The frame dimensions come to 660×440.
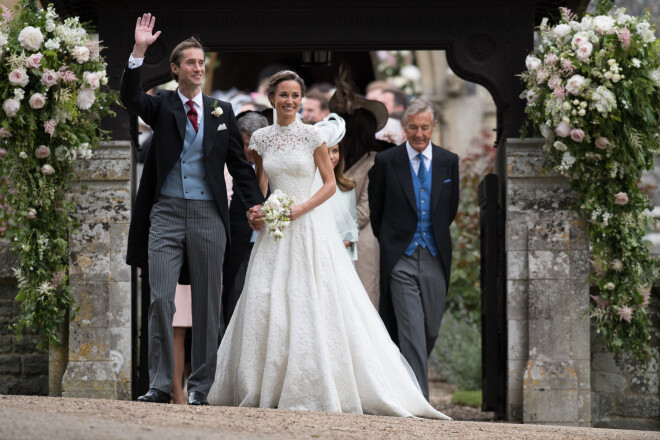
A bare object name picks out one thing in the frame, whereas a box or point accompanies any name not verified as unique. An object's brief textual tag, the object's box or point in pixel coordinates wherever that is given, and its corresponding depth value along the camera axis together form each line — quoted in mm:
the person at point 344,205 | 16281
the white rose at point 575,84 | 15609
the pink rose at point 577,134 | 15687
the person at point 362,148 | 17156
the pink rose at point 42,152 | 15492
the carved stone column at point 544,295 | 16312
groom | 13008
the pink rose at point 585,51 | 15594
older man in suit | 15211
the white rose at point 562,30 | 15891
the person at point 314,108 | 19344
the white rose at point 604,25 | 15711
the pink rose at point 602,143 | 15750
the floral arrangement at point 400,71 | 37719
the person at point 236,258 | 15625
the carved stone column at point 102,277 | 16031
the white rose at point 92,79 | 15250
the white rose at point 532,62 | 16031
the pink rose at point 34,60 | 15070
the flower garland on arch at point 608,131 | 15687
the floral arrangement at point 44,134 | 15227
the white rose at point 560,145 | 15945
